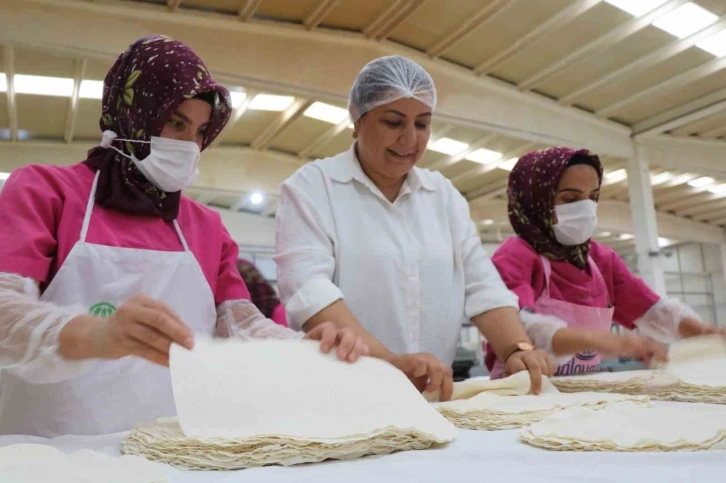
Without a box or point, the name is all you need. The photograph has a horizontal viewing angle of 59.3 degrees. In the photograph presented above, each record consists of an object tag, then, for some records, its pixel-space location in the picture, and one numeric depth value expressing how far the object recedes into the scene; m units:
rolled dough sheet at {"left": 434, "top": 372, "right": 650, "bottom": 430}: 1.09
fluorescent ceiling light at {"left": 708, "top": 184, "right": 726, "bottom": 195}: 10.46
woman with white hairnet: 1.64
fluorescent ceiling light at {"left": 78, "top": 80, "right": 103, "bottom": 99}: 6.16
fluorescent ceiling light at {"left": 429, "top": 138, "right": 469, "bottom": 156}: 8.44
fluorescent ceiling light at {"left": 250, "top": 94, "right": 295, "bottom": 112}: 7.04
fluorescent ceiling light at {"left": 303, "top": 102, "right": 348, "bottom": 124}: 7.38
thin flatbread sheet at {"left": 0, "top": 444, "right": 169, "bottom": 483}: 0.69
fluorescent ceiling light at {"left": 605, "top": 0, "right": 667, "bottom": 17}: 5.20
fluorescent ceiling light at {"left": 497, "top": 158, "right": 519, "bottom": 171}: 9.20
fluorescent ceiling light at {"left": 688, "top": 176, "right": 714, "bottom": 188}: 9.98
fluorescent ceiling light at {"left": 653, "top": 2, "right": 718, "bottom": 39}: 5.32
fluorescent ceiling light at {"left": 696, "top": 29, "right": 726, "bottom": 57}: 5.73
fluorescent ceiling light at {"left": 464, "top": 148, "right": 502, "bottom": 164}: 8.91
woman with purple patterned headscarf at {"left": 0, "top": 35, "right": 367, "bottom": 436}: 1.02
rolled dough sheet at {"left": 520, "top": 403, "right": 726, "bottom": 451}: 0.81
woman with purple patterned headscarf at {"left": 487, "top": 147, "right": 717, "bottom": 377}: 2.02
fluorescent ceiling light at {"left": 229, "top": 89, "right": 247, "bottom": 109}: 6.50
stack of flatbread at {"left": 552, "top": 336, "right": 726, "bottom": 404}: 1.38
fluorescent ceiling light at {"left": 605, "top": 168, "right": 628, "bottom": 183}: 9.61
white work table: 0.67
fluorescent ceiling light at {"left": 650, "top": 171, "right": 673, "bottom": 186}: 9.73
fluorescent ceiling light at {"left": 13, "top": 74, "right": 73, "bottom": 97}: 5.96
